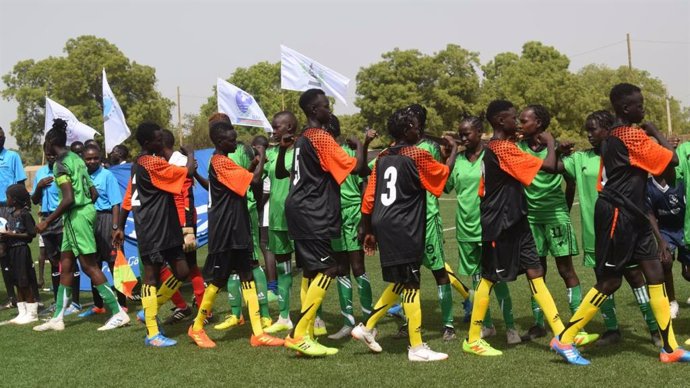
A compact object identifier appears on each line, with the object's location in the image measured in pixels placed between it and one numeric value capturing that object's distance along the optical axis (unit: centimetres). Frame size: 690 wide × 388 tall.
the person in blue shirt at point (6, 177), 1070
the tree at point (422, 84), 6906
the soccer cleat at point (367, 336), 710
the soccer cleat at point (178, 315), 941
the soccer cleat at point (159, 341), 801
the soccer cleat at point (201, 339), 786
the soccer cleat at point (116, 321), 919
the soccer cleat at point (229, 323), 884
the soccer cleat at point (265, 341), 773
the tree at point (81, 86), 6869
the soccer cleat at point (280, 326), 861
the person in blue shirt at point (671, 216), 831
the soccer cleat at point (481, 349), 693
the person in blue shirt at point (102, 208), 991
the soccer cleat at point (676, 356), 628
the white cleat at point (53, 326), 925
